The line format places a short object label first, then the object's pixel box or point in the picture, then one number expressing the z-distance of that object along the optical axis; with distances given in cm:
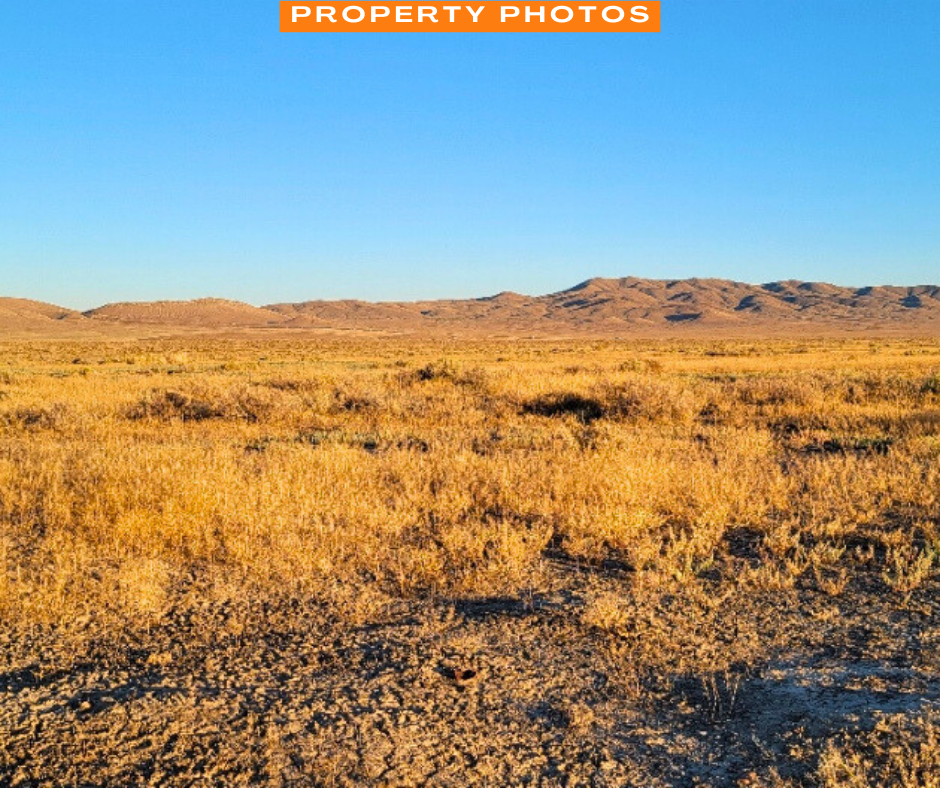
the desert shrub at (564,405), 1495
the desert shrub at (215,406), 1459
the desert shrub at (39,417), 1321
